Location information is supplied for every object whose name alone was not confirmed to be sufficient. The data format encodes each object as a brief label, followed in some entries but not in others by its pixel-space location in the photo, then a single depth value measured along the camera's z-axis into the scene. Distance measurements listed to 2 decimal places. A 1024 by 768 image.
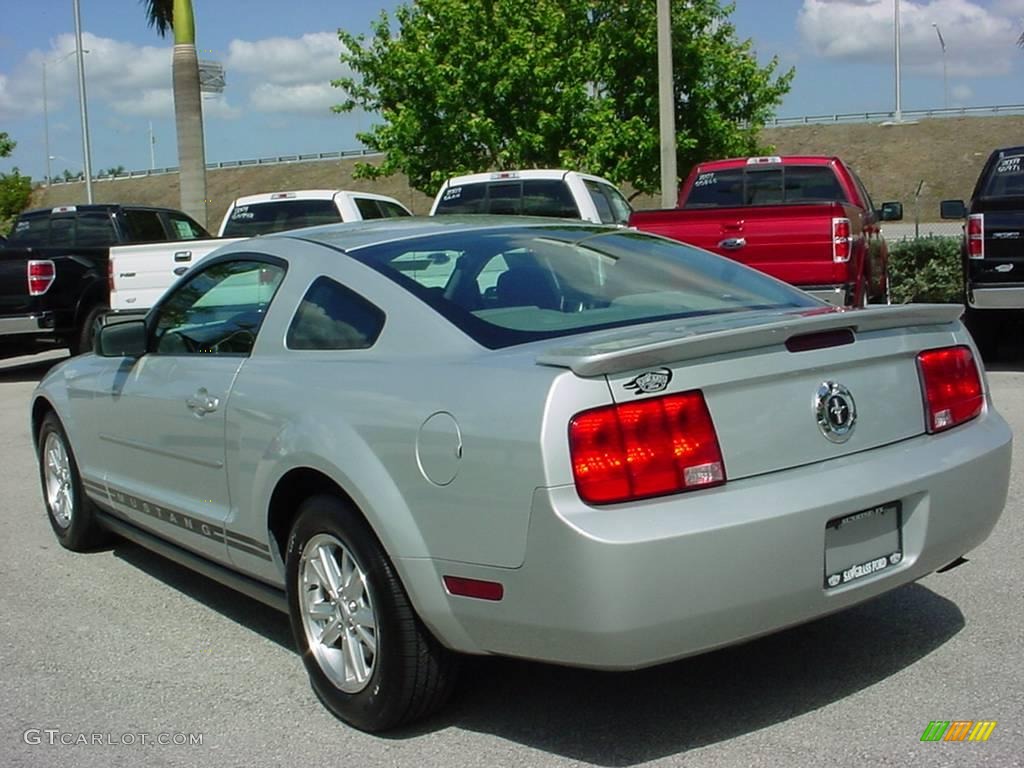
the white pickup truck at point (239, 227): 12.97
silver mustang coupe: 3.32
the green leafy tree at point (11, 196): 56.76
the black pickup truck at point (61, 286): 13.77
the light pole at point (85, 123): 33.47
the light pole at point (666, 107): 16.41
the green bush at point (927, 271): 15.34
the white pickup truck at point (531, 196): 14.57
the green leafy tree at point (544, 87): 23.00
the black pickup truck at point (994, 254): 10.83
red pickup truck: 10.66
